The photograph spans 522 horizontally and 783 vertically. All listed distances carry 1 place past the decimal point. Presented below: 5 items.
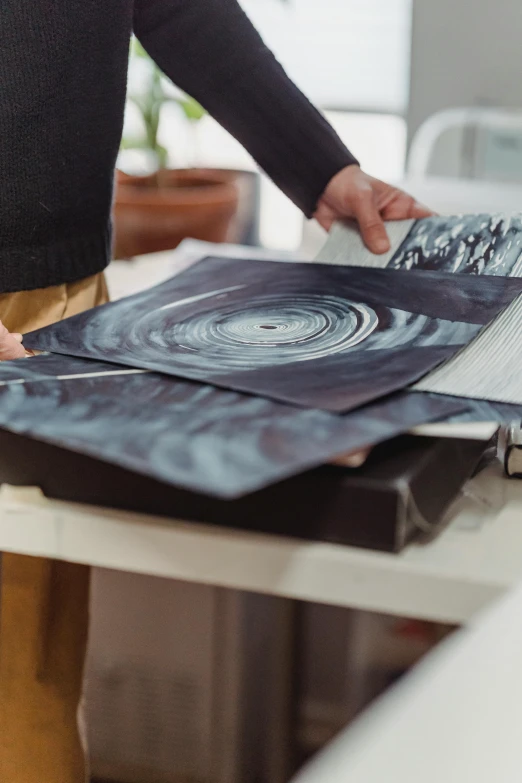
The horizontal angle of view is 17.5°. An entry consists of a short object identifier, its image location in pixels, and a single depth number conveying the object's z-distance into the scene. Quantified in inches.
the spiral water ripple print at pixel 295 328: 70.0
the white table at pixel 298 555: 65.5
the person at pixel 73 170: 80.0
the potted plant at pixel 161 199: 160.0
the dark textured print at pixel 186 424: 60.7
